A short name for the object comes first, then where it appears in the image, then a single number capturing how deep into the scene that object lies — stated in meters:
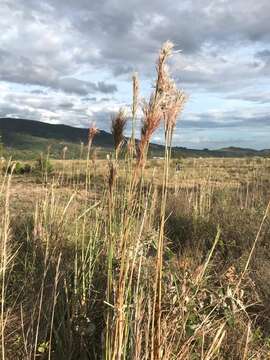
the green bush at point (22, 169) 22.58
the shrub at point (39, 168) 19.74
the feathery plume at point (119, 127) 1.89
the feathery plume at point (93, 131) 2.50
